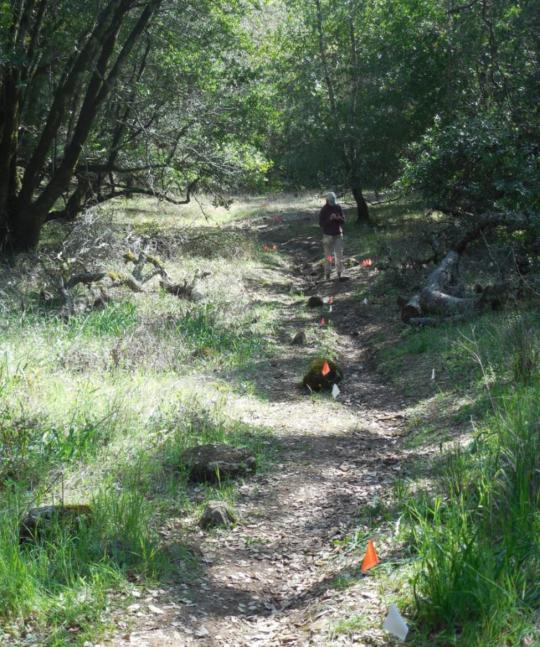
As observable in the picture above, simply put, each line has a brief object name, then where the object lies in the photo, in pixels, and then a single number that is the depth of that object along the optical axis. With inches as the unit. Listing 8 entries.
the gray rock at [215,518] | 200.4
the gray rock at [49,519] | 169.2
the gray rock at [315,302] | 553.3
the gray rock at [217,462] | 229.5
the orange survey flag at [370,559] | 155.1
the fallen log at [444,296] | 414.4
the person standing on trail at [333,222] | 614.5
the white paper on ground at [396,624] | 130.1
